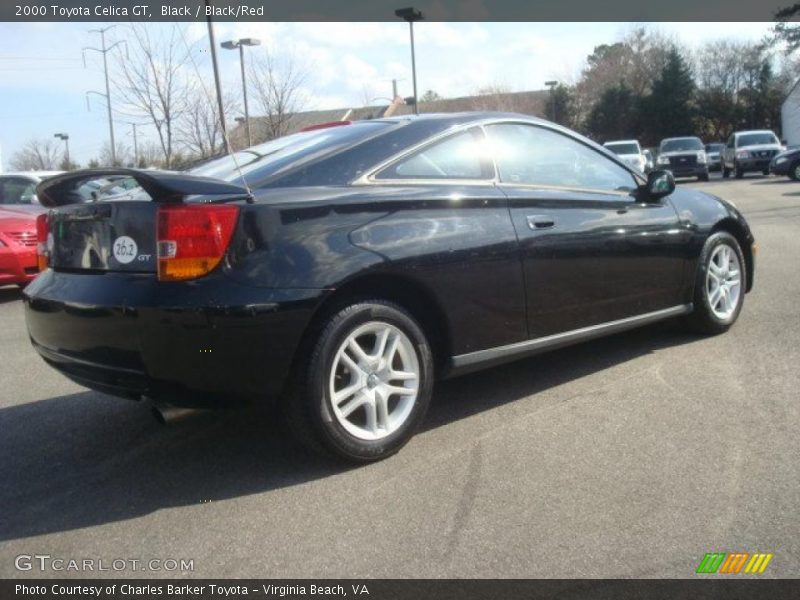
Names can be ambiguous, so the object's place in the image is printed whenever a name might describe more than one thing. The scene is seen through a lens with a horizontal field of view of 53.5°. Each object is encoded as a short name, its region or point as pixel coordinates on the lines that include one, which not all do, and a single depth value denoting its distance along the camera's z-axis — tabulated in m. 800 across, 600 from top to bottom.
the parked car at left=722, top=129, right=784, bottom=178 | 29.75
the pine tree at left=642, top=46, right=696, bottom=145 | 52.50
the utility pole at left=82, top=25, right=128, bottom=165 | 14.78
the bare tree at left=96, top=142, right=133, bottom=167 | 27.11
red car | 8.79
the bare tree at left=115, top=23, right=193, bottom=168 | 16.50
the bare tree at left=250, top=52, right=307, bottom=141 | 20.45
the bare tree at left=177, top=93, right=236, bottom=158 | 17.48
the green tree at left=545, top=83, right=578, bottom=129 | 48.22
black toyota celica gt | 3.09
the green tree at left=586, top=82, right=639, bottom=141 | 53.88
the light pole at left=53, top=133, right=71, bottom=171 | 39.67
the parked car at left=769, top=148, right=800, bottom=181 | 24.70
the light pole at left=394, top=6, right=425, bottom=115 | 21.43
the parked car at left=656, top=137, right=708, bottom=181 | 29.19
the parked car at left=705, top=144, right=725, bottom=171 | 37.53
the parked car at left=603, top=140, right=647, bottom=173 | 25.41
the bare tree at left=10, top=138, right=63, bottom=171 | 44.27
